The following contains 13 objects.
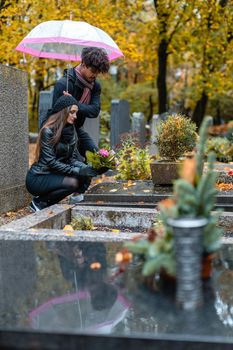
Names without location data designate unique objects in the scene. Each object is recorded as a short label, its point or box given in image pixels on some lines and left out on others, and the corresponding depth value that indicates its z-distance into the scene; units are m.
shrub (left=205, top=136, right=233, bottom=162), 12.24
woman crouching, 5.35
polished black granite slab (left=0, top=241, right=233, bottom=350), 1.94
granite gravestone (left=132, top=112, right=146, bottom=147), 11.01
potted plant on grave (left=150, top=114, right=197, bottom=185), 6.30
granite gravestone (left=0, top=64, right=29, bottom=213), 5.83
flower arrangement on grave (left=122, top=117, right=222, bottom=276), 2.12
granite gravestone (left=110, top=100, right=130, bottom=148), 10.31
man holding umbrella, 5.74
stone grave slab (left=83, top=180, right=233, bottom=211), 5.53
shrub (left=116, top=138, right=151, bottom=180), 7.59
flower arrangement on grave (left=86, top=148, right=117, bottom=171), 5.51
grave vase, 2.09
